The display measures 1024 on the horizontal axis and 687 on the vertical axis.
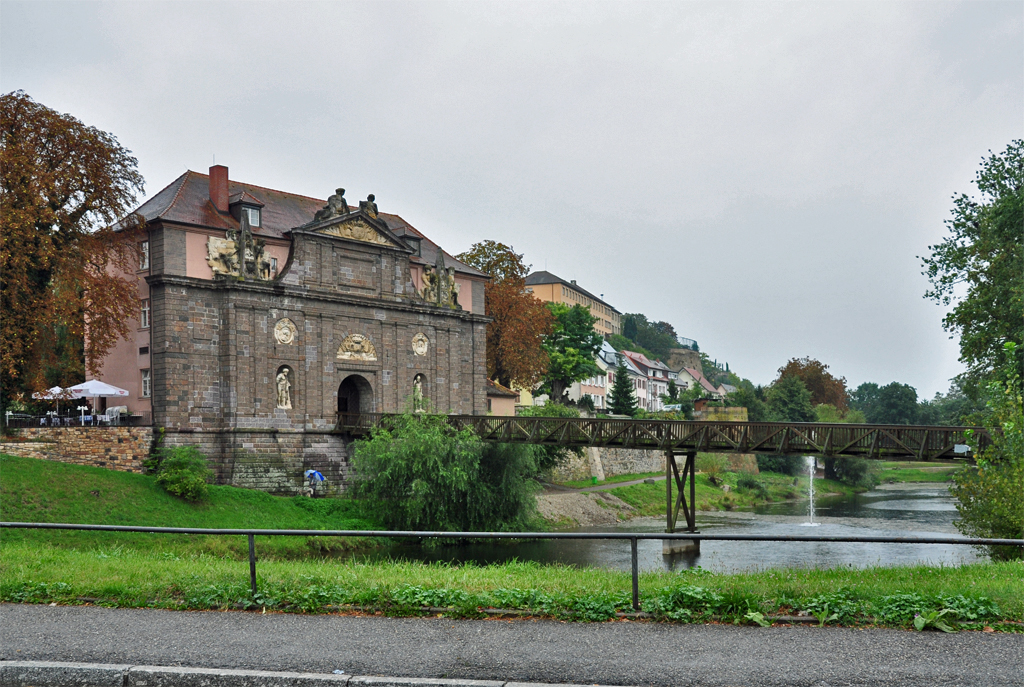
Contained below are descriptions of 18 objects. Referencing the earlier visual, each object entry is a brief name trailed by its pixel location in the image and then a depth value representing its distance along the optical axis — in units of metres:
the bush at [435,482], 33.28
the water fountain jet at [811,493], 42.46
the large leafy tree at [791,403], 86.00
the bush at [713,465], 62.84
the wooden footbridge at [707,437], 28.41
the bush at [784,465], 72.06
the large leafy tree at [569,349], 67.12
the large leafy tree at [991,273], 28.53
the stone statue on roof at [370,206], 41.75
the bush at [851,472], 69.56
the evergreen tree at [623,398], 79.69
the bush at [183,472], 31.30
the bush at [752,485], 60.75
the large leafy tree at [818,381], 106.62
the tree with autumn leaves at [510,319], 54.62
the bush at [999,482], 16.81
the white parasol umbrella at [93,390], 32.62
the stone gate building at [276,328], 34.94
